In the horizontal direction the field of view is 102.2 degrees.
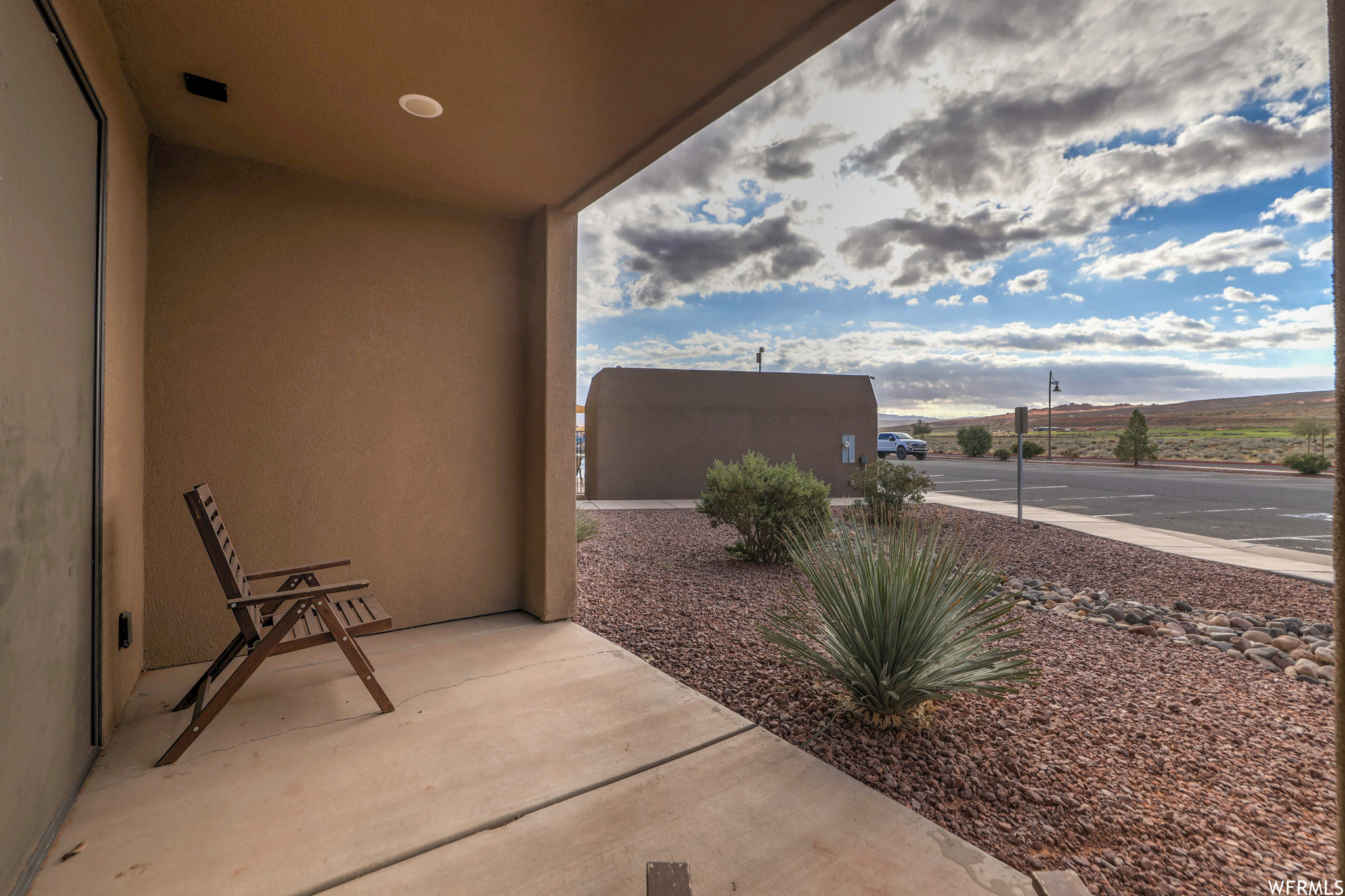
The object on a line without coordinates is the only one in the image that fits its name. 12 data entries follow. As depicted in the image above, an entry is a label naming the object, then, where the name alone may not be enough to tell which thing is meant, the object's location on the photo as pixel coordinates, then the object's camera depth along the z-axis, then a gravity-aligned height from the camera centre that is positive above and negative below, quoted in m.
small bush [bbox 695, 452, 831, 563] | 5.45 -0.55
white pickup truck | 28.16 +0.34
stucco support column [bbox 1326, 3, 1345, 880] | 0.84 +0.34
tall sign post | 8.11 +0.48
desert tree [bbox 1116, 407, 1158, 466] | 23.61 +0.51
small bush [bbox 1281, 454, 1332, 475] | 18.02 -0.35
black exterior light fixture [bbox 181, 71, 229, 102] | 2.32 +1.57
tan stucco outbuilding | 11.20 +0.59
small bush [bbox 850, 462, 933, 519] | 7.54 -0.48
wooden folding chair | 2.08 -0.76
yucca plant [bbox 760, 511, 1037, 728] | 2.22 -0.76
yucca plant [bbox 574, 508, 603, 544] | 5.45 -0.81
